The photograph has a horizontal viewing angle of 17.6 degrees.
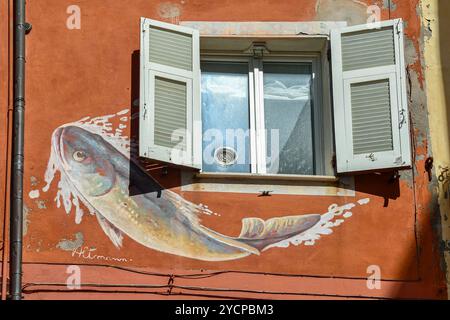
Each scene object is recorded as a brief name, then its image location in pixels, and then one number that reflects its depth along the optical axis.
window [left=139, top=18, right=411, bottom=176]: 12.26
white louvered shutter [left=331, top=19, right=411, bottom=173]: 12.23
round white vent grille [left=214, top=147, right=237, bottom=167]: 12.55
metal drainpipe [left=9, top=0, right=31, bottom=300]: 11.58
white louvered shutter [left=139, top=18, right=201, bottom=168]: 12.14
